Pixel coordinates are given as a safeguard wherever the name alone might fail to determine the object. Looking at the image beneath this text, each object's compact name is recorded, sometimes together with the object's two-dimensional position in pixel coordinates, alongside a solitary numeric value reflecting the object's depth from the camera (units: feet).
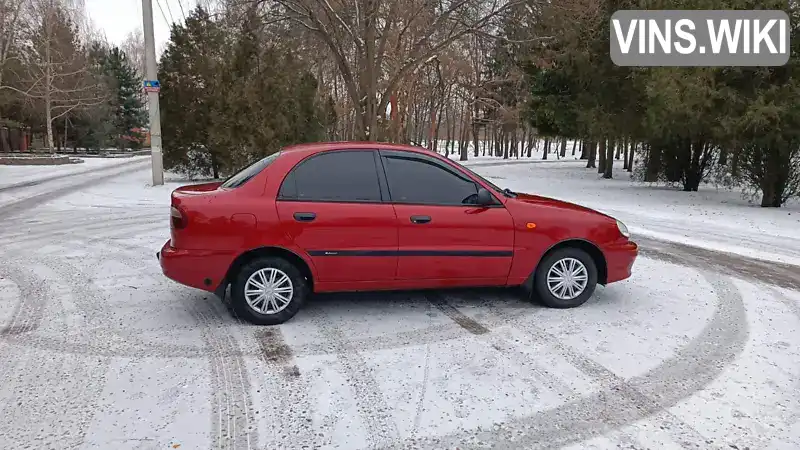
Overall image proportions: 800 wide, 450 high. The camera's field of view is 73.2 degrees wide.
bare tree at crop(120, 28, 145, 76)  221.25
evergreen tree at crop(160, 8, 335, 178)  59.31
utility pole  50.55
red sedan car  14.71
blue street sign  50.39
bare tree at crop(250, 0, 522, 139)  59.41
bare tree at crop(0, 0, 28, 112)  90.60
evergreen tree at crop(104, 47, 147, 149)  154.40
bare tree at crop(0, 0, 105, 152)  105.40
